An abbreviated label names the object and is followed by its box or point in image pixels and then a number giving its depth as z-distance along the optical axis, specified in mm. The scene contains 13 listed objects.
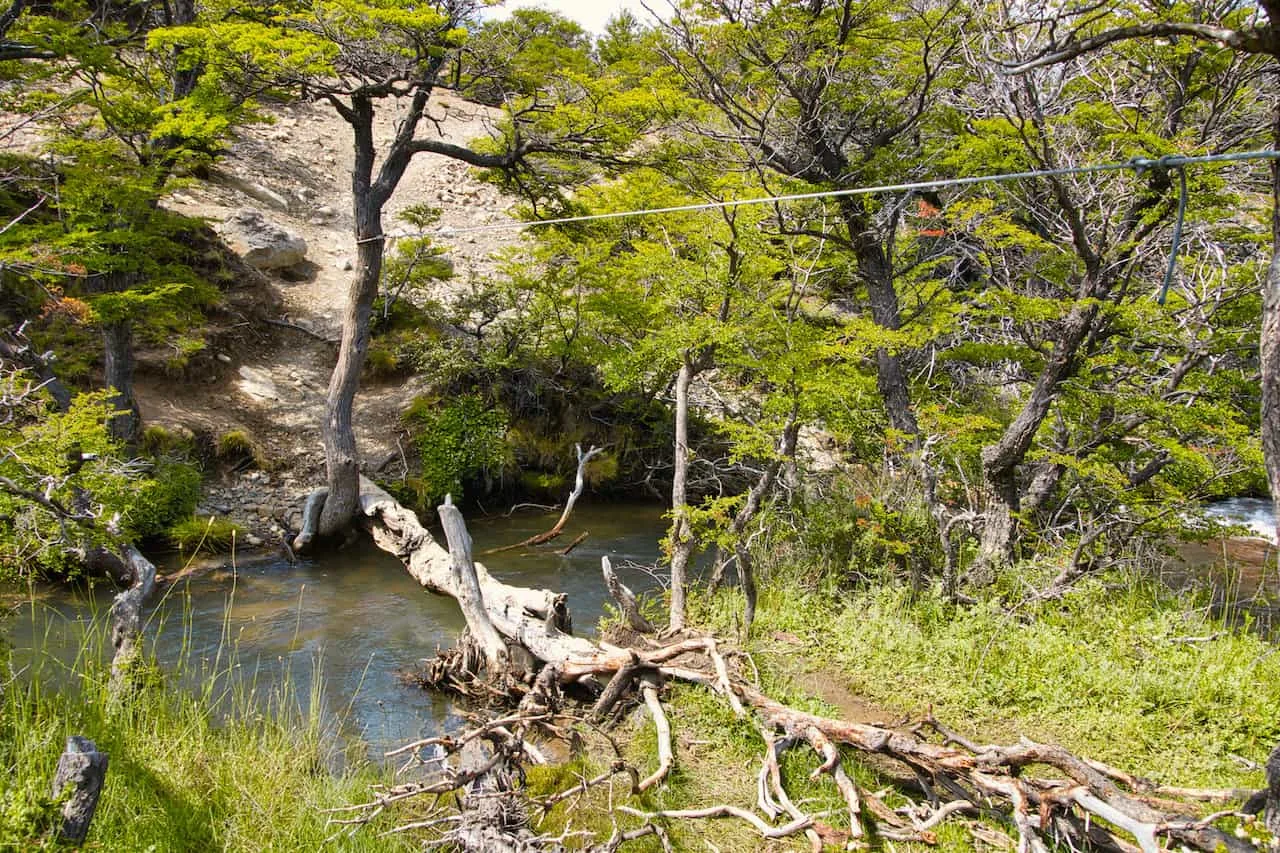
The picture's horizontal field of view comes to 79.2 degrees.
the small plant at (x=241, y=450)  9398
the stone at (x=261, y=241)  12248
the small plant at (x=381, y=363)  11336
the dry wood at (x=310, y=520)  8516
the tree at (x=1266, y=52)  2576
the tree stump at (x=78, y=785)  2414
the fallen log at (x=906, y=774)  3148
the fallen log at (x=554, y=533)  8091
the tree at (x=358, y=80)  7129
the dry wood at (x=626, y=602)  5445
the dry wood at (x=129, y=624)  3852
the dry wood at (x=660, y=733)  3775
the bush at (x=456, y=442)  10047
